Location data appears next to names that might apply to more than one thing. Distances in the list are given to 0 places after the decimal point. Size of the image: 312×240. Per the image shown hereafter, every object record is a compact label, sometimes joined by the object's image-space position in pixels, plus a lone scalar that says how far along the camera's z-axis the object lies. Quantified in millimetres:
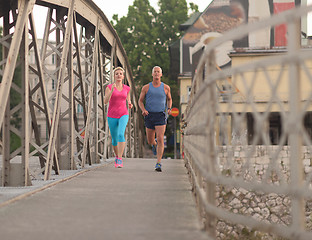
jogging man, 18781
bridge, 5867
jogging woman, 19683
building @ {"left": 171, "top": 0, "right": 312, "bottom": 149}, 64062
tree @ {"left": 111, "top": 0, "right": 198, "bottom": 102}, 101187
